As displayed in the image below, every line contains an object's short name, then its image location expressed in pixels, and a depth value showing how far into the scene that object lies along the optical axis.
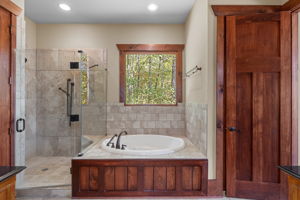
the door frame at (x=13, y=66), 2.41
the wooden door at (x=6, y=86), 2.29
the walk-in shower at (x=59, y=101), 3.26
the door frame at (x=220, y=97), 2.44
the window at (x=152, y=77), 3.85
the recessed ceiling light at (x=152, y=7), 3.13
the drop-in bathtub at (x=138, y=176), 2.37
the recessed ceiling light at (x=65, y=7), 3.09
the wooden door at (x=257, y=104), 2.29
